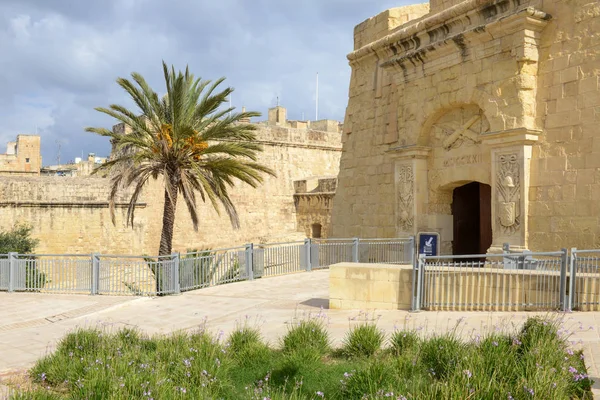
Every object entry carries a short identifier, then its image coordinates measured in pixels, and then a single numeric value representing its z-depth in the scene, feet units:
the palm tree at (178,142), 47.13
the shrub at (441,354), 16.48
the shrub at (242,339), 20.40
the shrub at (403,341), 18.83
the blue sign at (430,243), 41.88
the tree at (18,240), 57.18
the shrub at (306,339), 19.98
